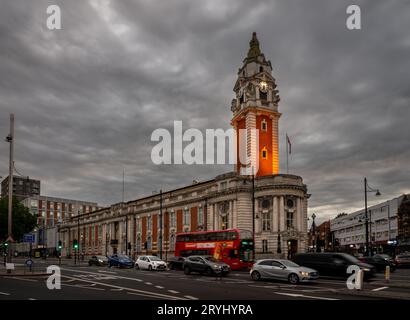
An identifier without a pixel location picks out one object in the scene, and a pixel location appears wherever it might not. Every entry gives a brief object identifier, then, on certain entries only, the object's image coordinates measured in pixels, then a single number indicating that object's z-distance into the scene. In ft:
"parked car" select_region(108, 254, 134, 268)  173.99
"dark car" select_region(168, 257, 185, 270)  156.46
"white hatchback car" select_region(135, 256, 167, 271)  151.53
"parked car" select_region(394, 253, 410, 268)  169.17
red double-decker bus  153.58
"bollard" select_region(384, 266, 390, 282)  93.76
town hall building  217.36
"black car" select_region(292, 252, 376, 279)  98.78
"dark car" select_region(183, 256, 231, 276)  117.34
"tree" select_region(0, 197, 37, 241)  271.90
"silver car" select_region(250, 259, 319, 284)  90.22
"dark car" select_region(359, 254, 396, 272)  133.40
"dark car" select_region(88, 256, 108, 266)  197.88
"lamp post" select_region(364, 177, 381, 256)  160.90
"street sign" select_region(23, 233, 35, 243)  155.28
